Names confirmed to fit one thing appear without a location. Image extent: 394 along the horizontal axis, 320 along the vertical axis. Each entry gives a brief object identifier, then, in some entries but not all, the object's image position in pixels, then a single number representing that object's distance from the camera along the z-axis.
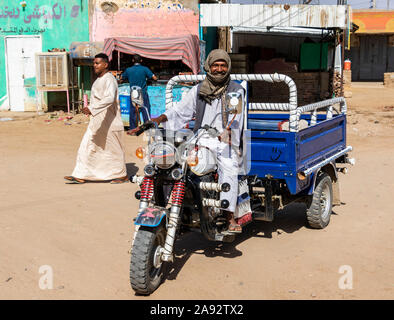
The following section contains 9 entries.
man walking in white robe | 7.24
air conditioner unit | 14.46
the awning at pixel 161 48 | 12.93
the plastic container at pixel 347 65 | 23.06
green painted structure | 14.98
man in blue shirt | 12.24
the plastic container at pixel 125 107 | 12.71
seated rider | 4.37
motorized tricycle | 3.81
